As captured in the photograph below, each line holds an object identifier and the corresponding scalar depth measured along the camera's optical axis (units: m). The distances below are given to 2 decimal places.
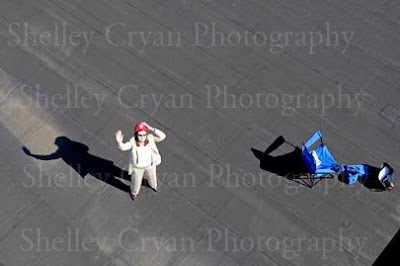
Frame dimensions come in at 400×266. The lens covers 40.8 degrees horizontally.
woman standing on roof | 9.49
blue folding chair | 10.66
